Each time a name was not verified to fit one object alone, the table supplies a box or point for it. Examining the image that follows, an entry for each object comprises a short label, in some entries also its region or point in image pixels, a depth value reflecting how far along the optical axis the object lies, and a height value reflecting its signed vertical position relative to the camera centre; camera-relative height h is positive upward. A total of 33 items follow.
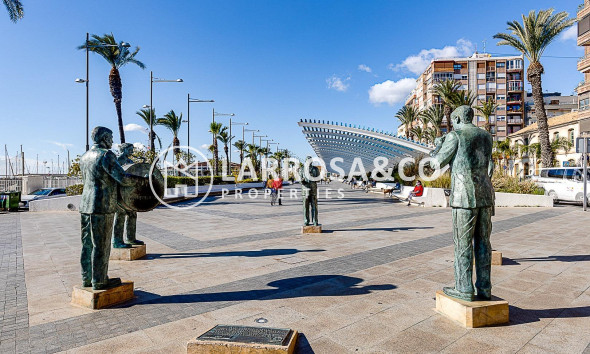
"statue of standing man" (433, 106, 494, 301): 3.46 -0.25
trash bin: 16.84 -1.26
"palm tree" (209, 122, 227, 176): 39.03 +5.62
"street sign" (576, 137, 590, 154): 12.46 +1.32
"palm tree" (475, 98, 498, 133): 42.56 +8.65
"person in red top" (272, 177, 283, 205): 18.11 -0.46
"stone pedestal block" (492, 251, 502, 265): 5.76 -1.32
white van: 16.81 -0.19
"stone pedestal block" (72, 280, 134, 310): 3.98 -1.42
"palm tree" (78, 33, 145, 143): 27.25 +9.44
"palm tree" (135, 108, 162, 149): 34.68 +6.18
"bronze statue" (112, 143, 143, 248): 6.35 -1.02
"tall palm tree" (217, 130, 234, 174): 49.26 +5.41
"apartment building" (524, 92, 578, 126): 60.28 +13.21
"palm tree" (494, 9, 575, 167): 23.75 +9.77
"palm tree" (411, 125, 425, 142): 49.61 +6.69
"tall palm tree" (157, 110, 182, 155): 38.22 +5.99
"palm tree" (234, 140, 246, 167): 62.43 +5.86
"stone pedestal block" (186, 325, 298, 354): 2.75 -1.36
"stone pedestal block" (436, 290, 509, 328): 3.38 -1.32
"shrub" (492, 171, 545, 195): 16.84 -0.34
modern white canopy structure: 20.38 +2.67
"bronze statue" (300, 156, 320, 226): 9.01 -0.35
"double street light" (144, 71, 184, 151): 22.22 +5.36
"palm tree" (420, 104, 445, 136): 40.47 +7.43
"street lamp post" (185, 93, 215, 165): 28.78 +5.99
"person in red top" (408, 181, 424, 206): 16.45 -0.62
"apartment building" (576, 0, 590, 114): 30.58 +11.87
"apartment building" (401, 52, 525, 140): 61.31 +17.54
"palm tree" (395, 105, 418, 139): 49.94 +9.34
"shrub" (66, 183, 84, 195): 17.56 -0.72
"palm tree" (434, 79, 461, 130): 31.13 +7.75
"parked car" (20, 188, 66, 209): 18.81 -1.09
